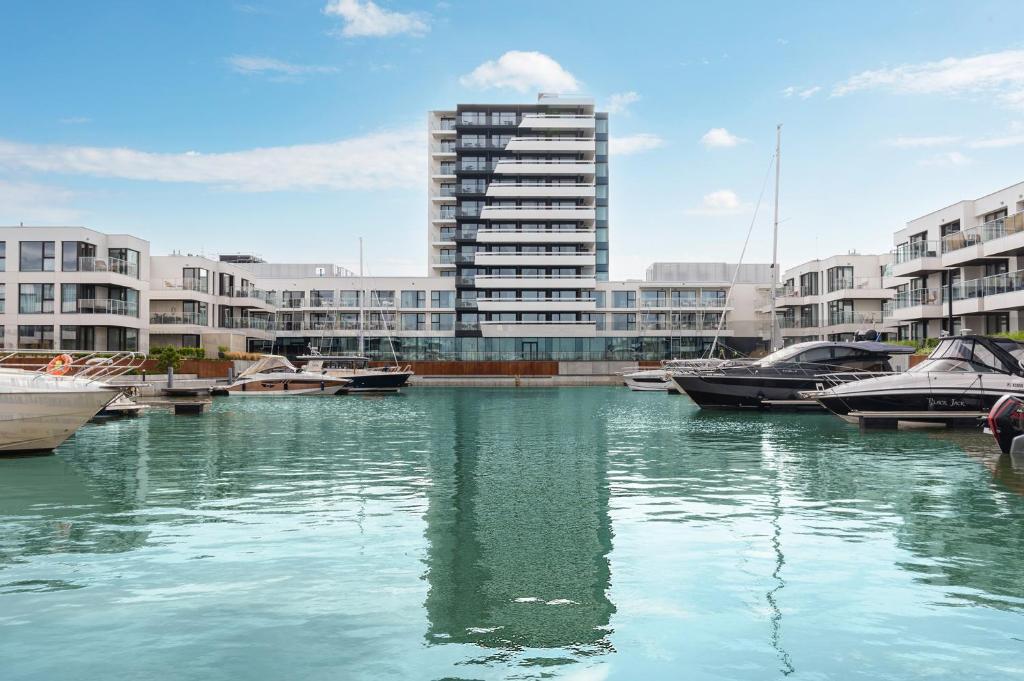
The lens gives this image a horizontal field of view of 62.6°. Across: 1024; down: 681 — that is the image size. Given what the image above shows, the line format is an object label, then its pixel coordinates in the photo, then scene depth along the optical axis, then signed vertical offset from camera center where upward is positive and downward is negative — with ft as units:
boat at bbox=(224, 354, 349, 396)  197.67 -6.06
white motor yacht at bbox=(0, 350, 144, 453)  73.10 -4.45
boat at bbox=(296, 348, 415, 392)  217.36 -4.39
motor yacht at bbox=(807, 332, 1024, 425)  102.37 -3.62
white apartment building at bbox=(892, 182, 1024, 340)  171.59 +21.34
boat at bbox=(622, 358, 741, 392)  228.78 -6.95
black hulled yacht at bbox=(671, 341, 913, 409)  138.10 -2.92
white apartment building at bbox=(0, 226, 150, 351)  225.76 +18.10
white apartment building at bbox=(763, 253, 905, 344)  282.73 +20.46
